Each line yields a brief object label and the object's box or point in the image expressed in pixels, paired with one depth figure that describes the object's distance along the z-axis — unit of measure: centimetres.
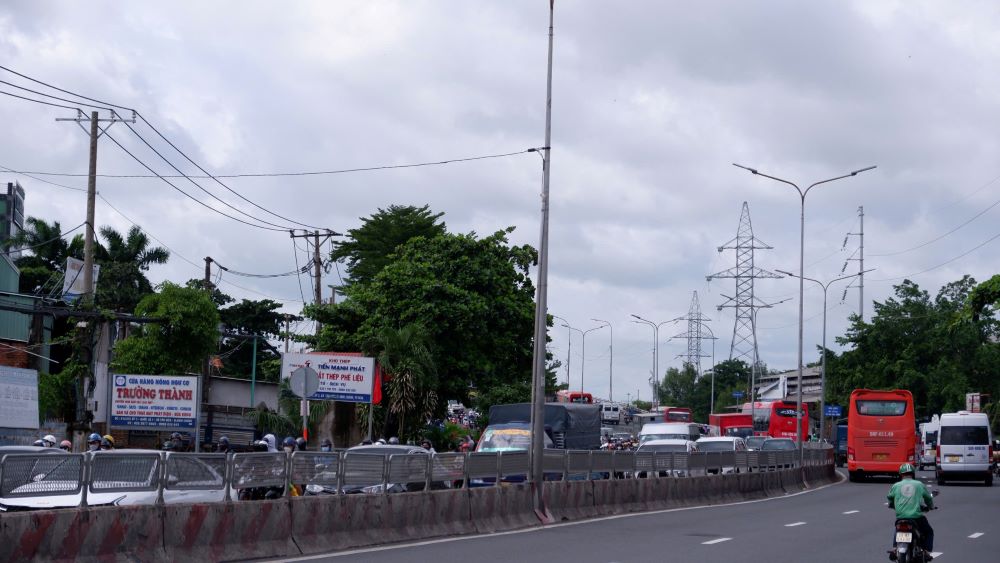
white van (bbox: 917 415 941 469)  5603
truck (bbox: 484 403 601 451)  3684
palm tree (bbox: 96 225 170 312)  5938
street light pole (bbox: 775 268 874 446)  6047
